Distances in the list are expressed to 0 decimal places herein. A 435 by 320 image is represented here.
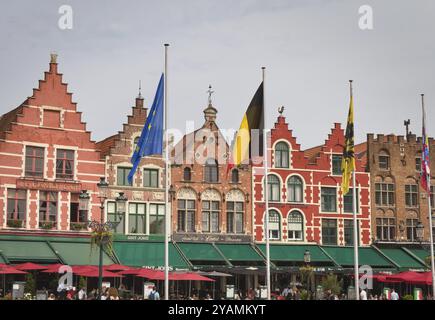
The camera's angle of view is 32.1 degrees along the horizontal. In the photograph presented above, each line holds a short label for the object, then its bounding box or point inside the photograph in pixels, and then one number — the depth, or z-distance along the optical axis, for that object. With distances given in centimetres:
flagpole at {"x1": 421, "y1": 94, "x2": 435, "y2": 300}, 3803
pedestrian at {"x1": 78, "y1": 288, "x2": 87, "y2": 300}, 3539
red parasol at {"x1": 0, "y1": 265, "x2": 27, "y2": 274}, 3833
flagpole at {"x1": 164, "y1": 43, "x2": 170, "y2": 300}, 2638
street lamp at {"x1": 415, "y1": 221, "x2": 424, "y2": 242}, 4334
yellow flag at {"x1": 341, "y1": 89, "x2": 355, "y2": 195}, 3177
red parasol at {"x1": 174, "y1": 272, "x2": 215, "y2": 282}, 4001
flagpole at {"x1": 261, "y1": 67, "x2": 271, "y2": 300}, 3131
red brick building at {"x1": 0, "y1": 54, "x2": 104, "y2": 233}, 4322
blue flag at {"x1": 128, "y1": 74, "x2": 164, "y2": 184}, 2802
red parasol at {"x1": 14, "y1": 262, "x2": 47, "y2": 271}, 3950
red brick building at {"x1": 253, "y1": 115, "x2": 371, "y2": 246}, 5038
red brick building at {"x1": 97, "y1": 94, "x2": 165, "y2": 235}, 4597
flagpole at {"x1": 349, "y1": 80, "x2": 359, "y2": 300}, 3057
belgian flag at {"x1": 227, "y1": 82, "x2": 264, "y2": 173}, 3106
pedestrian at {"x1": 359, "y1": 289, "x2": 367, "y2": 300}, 3701
